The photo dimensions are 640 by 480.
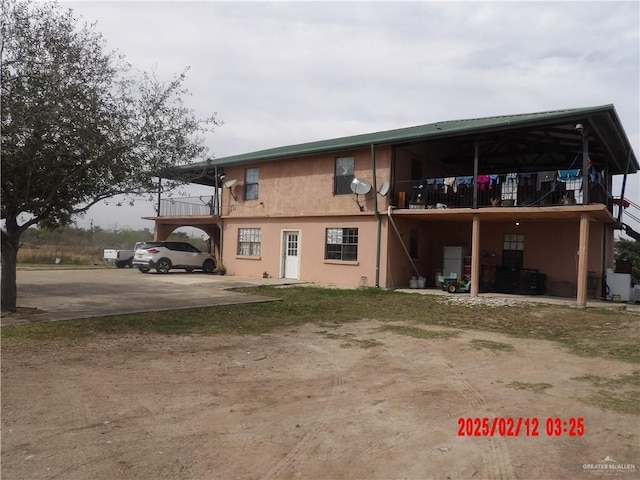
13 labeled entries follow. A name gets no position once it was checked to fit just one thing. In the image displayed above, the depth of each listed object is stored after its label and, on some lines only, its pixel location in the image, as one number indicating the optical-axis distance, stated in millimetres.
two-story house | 14555
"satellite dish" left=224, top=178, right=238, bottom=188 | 21402
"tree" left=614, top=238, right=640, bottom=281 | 27477
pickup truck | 28391
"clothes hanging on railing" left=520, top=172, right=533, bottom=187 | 14641
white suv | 21500
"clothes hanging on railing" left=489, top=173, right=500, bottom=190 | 15116
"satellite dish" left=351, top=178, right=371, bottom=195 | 16938
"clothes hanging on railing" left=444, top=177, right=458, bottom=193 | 15977
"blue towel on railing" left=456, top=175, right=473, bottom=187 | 15547
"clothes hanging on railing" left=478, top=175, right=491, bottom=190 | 15172
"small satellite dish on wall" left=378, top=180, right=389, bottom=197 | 16672
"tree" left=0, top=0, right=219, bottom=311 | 7598
